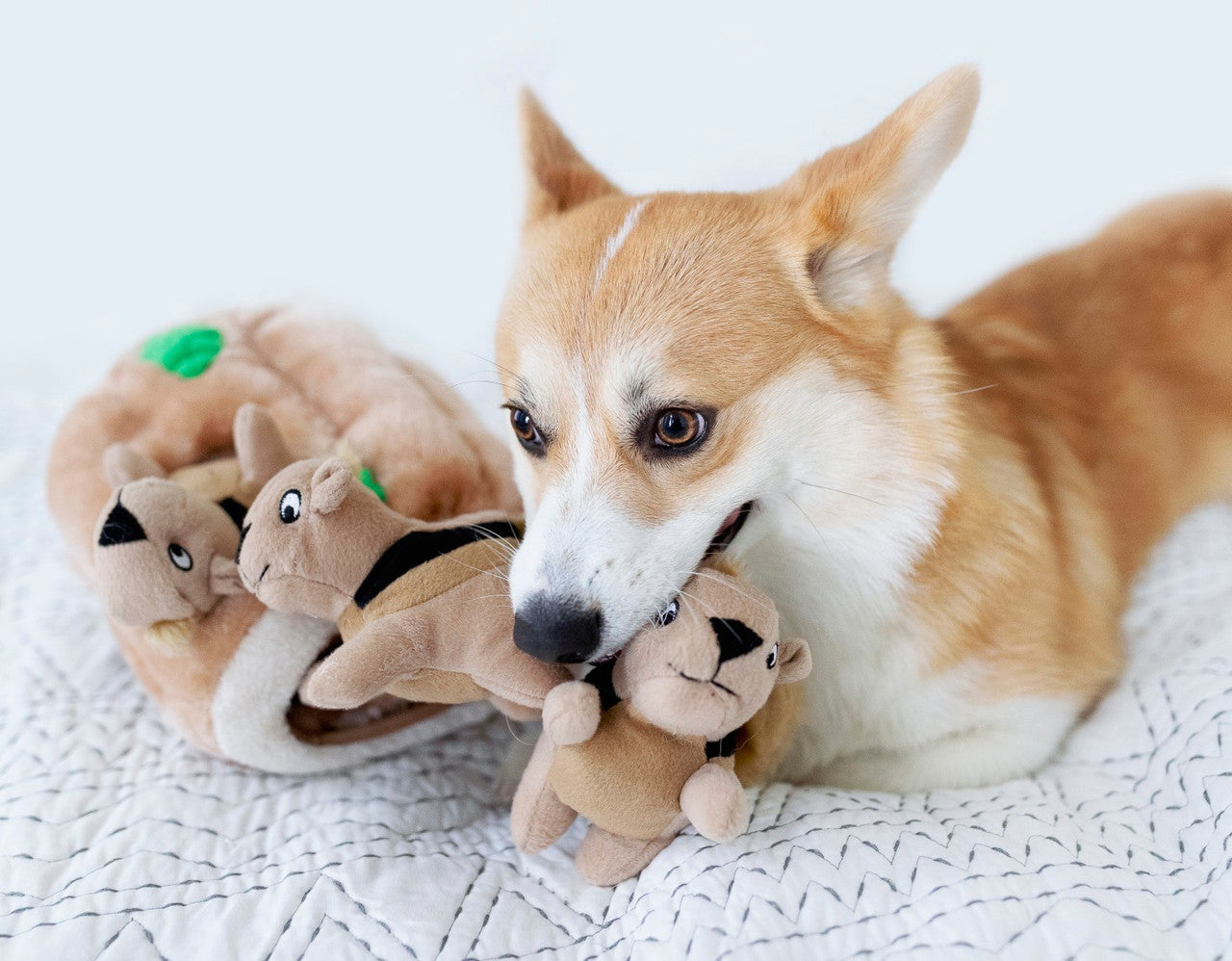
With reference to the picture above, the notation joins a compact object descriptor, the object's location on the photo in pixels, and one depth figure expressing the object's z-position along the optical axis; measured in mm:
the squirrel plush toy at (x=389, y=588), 550
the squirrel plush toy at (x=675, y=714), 532
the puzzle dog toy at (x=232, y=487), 603
